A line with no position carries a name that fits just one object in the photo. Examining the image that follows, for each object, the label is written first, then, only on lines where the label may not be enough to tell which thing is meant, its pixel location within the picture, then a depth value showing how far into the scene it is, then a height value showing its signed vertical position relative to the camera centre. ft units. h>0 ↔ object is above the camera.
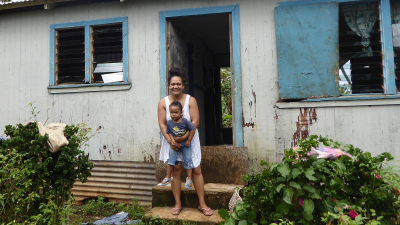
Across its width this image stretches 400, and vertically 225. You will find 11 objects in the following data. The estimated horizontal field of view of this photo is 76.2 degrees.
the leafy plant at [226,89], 43.77 +5.84
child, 10.19 -0.28
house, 12.75 +3.15
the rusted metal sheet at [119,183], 14.79 -3.45
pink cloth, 7.34 -0.94
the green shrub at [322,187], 6.69 -1.81
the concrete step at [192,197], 11.10 -3.26
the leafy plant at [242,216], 7.39 -2.76
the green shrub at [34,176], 8.28 -1.72
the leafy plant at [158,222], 10.13 -3.93
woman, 10.52 -0.64
